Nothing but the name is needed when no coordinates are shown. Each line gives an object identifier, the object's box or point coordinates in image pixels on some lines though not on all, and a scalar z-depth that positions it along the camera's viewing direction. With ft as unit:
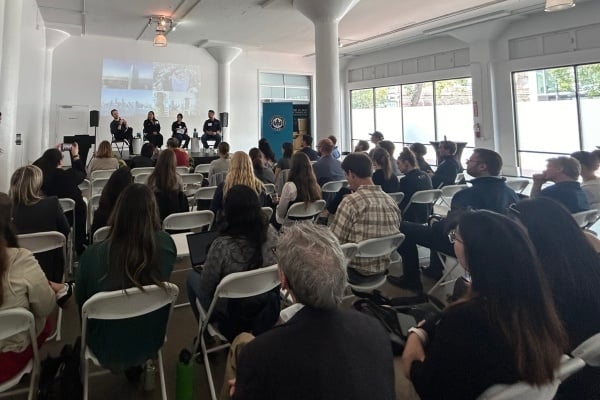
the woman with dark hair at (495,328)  3.63
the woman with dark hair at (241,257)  6.75
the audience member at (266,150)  21.56
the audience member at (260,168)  16.63
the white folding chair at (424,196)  13.82
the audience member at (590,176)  12.75
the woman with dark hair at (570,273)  4.69
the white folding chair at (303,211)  13.05
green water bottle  6.47
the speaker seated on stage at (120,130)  36.16
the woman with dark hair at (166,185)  12.51
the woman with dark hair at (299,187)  13.42
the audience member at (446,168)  17.70
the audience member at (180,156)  21.98
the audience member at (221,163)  18.51
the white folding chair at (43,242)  8.21
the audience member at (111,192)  10.30
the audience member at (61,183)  13.48
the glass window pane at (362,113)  50.11
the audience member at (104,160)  19.97
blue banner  43.09
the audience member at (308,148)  21.17
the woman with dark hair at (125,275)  5.97
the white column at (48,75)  35.37
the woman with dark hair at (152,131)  36.94
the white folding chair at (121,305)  5.31
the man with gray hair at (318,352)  3.15
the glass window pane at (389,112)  45.96
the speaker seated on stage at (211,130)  39.09
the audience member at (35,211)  9.46
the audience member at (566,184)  11.41
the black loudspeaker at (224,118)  43.62
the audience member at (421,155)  18.70
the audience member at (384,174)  14.52
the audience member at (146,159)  23.07
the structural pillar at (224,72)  43.78
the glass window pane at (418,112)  42.27
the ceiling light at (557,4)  17.25
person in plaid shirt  9.47
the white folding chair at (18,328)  4.92
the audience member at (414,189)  14.78
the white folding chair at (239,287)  6.10
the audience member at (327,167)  17.97
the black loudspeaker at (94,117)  36.40
